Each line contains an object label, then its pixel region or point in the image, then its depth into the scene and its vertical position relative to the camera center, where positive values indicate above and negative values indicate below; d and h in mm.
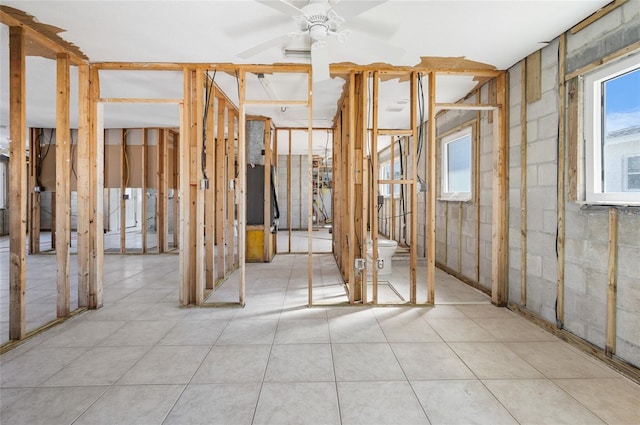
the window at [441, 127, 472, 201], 4559 +625
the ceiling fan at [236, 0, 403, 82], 1957 +1203
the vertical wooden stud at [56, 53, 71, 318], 2938 +239
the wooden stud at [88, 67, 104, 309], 3256 +184
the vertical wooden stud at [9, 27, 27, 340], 2459 +210
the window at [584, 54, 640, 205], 2127 +523
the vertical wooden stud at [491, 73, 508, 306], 3377 +55
